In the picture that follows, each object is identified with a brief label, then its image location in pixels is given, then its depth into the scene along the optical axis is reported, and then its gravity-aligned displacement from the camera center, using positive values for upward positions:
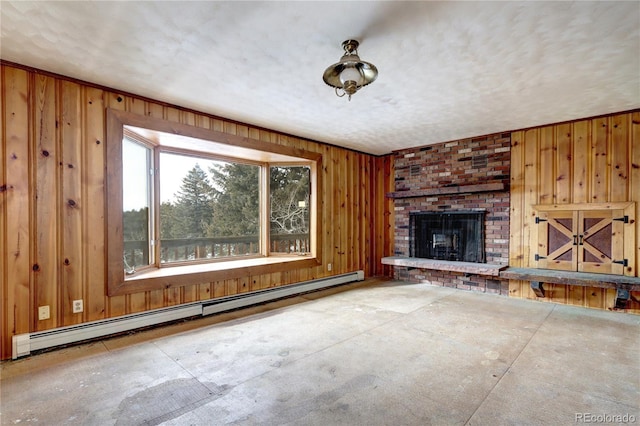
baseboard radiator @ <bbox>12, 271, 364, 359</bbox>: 2.59 -1.15
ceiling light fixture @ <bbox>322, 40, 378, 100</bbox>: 2.14 +1.01
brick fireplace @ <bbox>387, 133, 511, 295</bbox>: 4.65 +0.23
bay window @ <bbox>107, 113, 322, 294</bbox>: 3.19 +0.08
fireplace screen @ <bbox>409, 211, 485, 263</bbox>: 4.87 -0.44
